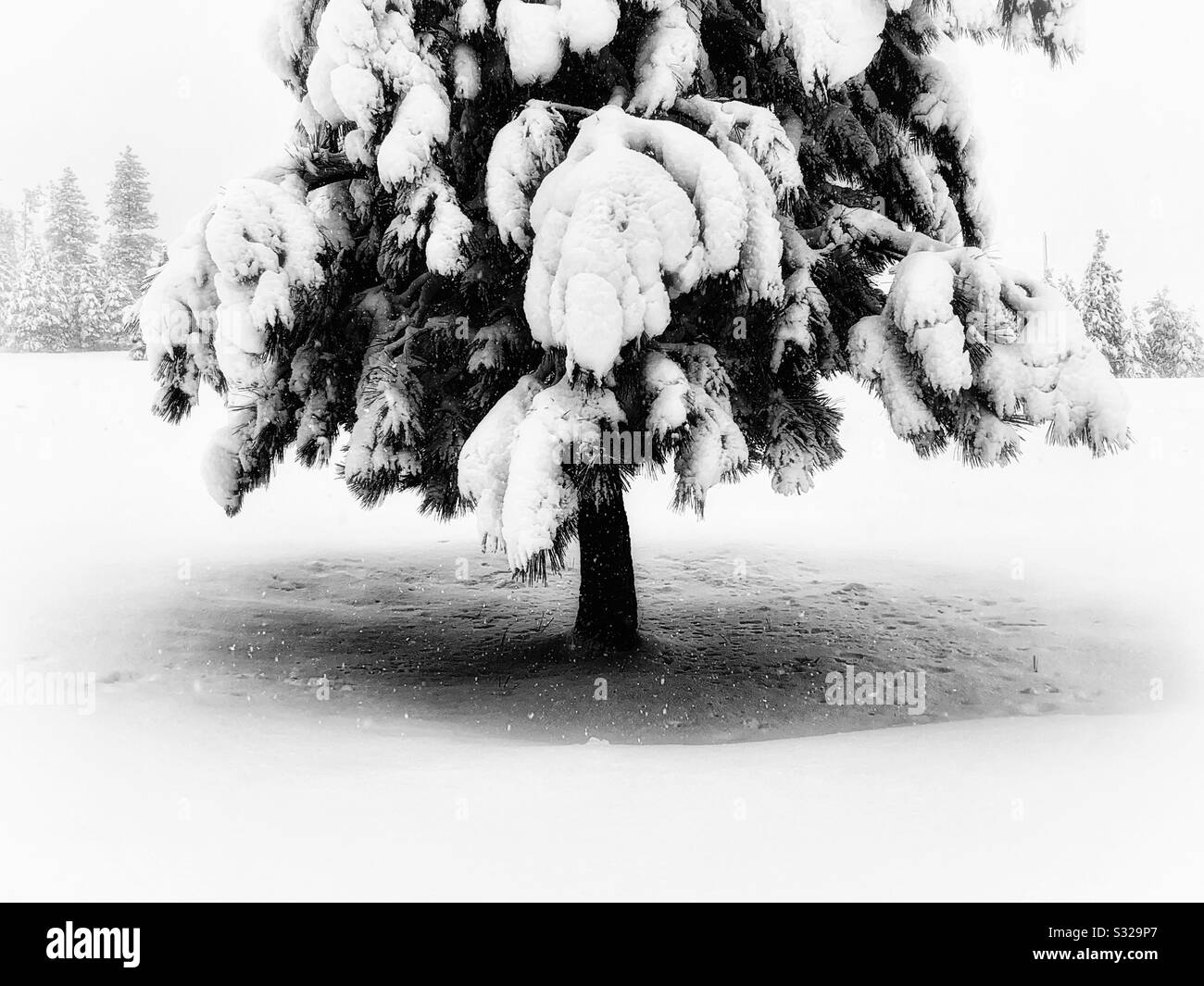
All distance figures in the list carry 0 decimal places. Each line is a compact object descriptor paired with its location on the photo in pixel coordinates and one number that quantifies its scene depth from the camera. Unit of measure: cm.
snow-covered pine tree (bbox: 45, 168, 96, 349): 2980
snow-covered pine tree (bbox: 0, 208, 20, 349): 2883
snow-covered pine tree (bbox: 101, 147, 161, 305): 3353
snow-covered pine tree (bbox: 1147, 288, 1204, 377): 2730
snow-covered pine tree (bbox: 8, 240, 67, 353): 2873
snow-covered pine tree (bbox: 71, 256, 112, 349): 2903
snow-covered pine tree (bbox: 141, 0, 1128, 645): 529
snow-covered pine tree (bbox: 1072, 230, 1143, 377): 2942
